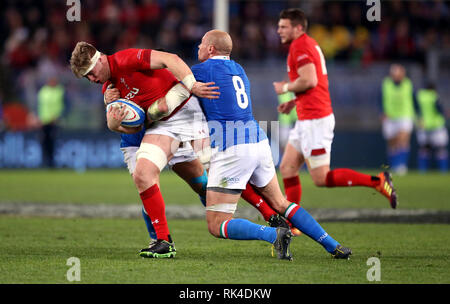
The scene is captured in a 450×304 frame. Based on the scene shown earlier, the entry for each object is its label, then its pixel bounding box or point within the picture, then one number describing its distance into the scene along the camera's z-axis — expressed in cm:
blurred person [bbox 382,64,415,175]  3616
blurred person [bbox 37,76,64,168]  3709
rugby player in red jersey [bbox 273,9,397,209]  1545
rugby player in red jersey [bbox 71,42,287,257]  1214
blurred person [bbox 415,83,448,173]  3697
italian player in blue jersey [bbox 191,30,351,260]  1167
